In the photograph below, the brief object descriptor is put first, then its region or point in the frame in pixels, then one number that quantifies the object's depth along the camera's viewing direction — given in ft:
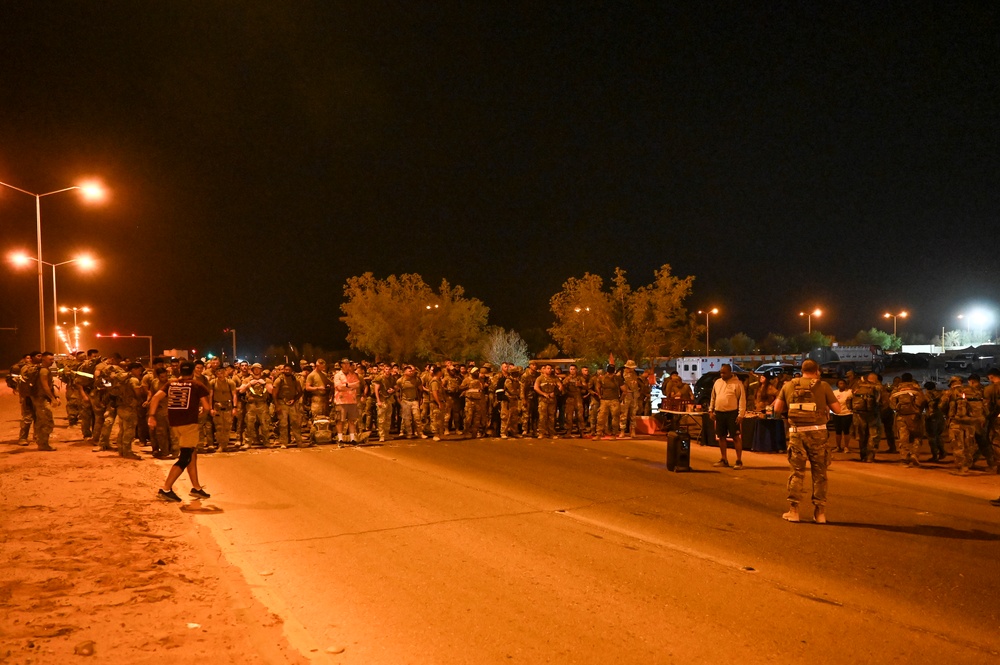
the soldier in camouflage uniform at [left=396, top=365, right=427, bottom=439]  59.00
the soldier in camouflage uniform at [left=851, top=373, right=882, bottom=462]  47.65
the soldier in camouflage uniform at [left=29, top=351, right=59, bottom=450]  48.98
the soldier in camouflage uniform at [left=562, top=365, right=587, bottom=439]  61.62
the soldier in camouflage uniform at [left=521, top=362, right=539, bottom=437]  61.72
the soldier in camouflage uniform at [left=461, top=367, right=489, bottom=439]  60.54
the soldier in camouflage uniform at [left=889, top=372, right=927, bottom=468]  47.09
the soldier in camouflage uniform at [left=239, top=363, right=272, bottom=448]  53.57
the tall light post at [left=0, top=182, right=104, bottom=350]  70.90
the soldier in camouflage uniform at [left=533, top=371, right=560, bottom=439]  59.98
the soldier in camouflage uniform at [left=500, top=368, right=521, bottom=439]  60.70
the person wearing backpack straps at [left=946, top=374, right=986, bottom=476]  41.14
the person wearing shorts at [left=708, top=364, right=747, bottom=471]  43.40
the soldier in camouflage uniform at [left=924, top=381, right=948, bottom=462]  46.96
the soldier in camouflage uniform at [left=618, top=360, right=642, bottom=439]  60.59
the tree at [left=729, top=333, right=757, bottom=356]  266.42
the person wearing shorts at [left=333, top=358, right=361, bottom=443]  53.42
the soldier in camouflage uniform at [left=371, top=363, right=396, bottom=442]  57.31
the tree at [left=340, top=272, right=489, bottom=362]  233.55
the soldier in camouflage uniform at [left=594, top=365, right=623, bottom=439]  59.21
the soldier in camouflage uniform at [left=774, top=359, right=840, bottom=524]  29.32
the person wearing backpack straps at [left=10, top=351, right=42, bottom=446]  49.78
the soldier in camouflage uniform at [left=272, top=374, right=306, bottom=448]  53.47
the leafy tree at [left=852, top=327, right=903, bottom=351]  274.52
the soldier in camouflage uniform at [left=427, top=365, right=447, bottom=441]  59.06
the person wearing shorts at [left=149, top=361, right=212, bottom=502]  32.40
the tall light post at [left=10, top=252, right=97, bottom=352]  88.78
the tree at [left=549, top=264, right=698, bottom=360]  156.66
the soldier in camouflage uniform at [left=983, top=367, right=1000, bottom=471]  40.83
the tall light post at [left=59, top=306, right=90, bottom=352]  186.11
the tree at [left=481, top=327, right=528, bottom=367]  221.66
